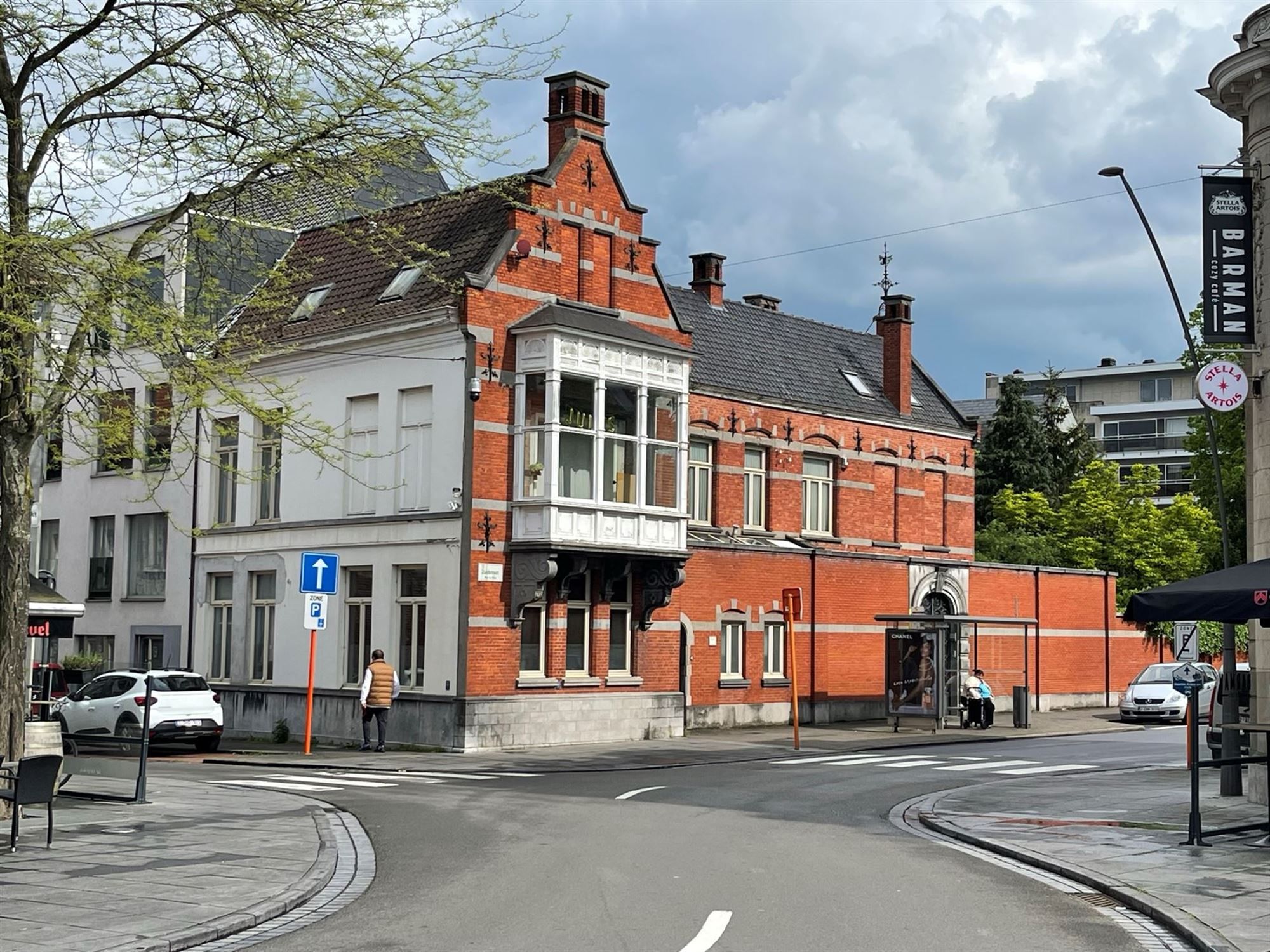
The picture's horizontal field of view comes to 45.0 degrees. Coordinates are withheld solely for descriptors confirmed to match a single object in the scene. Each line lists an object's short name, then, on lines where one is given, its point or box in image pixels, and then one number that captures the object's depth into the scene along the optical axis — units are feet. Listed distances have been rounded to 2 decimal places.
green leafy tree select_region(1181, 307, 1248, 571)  156.25
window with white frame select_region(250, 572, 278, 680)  104.83
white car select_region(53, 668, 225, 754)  88.02
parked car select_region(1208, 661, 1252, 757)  60.23
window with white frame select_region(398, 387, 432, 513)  95.40
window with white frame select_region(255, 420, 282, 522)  105.40
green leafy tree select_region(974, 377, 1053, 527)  240.12
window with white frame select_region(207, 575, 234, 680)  108.45
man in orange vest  87.56
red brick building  92.58
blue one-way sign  82.94
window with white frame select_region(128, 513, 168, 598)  115.14
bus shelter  113.70
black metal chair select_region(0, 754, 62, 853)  41.22
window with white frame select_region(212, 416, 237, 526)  109.50
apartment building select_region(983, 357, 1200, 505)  347.77
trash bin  120.26
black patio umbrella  46.37
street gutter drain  37.04
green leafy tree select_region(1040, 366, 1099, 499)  245.65
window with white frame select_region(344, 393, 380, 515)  98.68
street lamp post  58.23
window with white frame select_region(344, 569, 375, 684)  98.27
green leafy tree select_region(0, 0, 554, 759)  46.52
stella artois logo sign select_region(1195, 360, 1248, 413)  54.85
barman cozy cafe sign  56.80
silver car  126.00
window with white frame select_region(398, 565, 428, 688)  94.63
